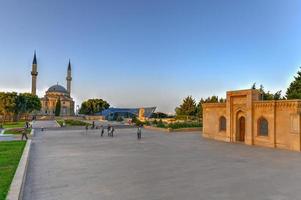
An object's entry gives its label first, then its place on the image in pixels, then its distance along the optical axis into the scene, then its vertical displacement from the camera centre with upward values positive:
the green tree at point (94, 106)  107.59 +1.90
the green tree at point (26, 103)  65.54 +1.67
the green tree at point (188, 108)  68.00 +1.09
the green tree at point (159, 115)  82.44 -1.10
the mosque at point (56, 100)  107.00 +4.08
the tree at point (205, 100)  66.19 +3.16
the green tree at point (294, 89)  40.79 +4.04
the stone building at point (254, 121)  19.95 -0.69
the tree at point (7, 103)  57.50 +1.35
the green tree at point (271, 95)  44.71 +3.15
